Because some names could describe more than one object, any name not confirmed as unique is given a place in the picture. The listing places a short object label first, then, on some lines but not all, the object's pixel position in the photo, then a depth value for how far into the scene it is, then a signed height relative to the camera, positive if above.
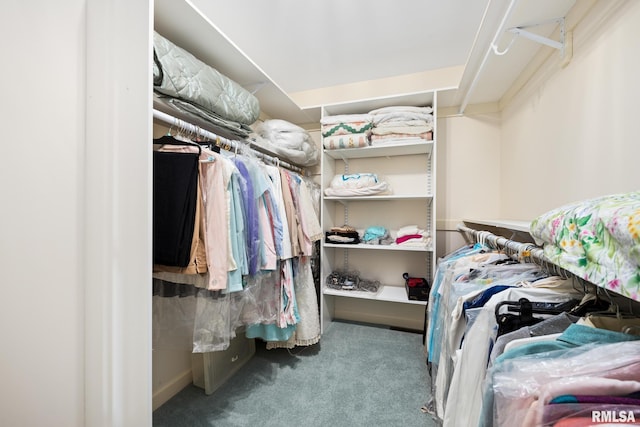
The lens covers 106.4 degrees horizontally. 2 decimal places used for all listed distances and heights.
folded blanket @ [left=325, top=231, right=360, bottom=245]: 2.03 -0.20
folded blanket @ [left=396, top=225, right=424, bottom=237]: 1.99 -0.14
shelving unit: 2.06 -0.05
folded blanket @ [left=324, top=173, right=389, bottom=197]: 1.95 +0.24
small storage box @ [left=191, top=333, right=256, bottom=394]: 1.42 -0.96
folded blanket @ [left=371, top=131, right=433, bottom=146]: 1.86 +0.61
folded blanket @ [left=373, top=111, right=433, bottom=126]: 1.87 +0.78
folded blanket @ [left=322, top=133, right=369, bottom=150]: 1.93 +0.60
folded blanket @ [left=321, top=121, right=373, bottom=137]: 1.96 +0.71
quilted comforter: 0.97 +0.61
